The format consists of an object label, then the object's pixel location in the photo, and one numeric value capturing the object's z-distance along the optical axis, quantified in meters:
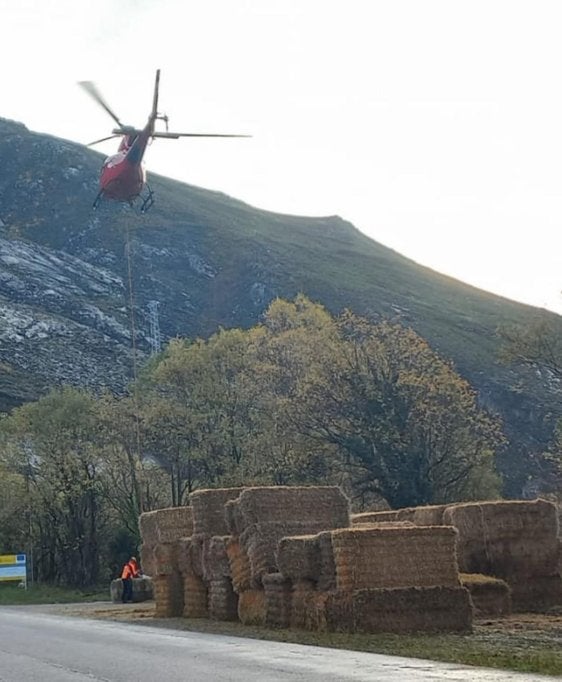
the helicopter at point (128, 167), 51.66
